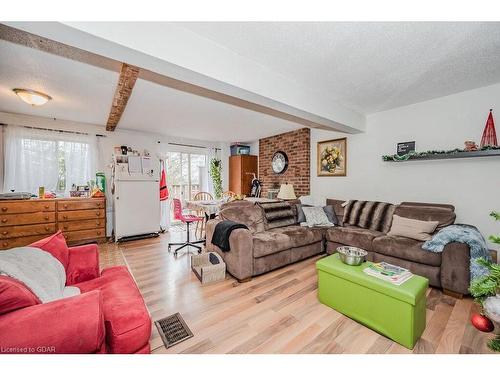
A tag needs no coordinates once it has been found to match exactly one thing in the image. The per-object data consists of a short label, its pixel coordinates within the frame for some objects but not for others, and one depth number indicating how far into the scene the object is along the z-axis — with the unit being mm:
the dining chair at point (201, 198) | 4750
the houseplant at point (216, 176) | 6129
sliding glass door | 5764
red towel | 5004
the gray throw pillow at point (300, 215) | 3608
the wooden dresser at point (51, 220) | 3193
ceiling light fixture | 2585
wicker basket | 2434
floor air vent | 1547
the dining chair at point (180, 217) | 3621
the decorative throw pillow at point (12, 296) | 894
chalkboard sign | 3201
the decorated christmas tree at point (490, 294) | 1012
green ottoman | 1481
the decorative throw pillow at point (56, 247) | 1554
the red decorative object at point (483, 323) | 1144
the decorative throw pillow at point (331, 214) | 3584
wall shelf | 2391
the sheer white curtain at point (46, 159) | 3535
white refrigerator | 4031
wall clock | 5062
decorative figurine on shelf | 2565
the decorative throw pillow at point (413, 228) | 2551
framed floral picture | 4031
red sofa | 841
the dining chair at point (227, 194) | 5525
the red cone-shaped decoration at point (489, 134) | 2457
